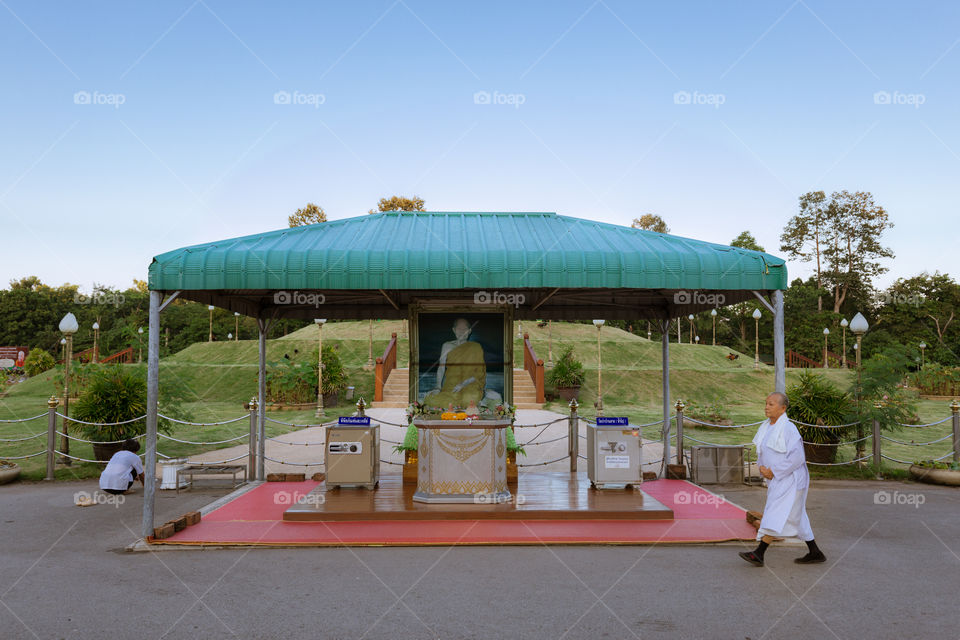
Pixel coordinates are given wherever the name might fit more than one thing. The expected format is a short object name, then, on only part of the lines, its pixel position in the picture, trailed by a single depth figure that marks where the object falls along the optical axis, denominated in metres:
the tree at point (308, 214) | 60.91
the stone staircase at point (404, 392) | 27.17
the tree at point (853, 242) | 59.22
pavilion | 8.49
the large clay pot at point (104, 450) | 13.74
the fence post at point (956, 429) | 12.18
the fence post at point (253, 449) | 11.93
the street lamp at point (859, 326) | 13.55
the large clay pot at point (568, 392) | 29.91
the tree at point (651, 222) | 72.38
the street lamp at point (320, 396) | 24.58
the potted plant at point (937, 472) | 11.95
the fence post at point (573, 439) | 12.21
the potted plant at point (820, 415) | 13.43
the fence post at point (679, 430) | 12.50
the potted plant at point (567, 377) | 29.95
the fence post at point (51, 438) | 12.56
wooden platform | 8.91
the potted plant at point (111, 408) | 13.69
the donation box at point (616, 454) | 10.30
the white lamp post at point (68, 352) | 14.23
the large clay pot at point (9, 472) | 12.11
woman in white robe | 6.89
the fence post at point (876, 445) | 12.80
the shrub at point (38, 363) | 42.94
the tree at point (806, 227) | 61.00
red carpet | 7.91
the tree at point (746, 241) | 61.50
